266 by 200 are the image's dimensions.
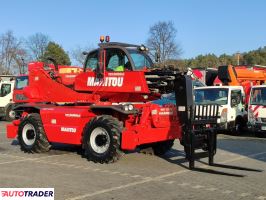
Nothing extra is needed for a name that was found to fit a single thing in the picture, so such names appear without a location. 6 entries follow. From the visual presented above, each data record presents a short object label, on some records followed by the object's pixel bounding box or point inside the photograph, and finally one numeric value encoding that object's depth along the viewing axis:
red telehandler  9.92
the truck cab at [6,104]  24.84
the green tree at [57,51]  60.75
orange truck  20.11
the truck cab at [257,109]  16.66
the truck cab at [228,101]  17.41
